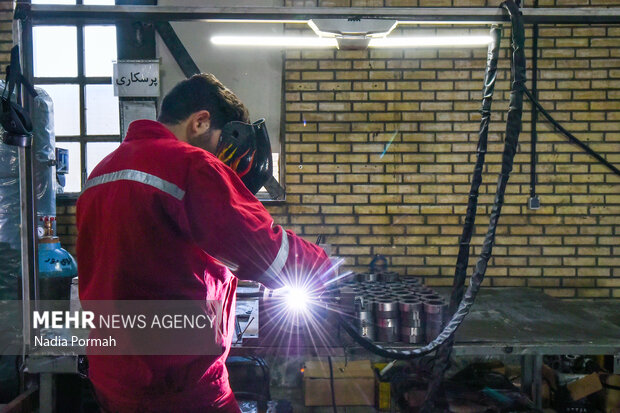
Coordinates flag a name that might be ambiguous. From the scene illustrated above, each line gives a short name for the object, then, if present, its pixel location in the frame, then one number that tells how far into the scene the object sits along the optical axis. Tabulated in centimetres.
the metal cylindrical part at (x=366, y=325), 239
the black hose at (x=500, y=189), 188
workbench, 232
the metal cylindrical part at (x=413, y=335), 236
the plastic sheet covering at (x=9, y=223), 318
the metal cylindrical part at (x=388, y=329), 238
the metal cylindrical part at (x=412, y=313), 233
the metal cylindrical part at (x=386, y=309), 237
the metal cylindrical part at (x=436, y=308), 230
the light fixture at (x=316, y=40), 289
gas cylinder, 289
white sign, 385
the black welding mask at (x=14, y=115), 201
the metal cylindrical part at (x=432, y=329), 232
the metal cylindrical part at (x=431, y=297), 249
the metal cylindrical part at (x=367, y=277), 336
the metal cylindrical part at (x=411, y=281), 314
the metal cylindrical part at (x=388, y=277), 329
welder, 133
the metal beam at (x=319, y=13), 214
